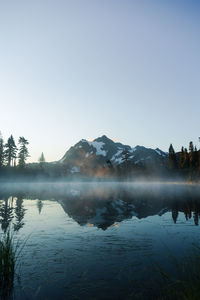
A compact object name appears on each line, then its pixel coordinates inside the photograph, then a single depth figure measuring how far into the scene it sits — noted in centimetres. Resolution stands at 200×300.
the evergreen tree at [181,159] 10819
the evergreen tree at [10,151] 9600
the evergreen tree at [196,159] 9616
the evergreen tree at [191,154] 10186
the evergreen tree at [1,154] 9115
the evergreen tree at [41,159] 16392
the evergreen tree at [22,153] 9898
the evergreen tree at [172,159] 11363
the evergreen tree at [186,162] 10581
